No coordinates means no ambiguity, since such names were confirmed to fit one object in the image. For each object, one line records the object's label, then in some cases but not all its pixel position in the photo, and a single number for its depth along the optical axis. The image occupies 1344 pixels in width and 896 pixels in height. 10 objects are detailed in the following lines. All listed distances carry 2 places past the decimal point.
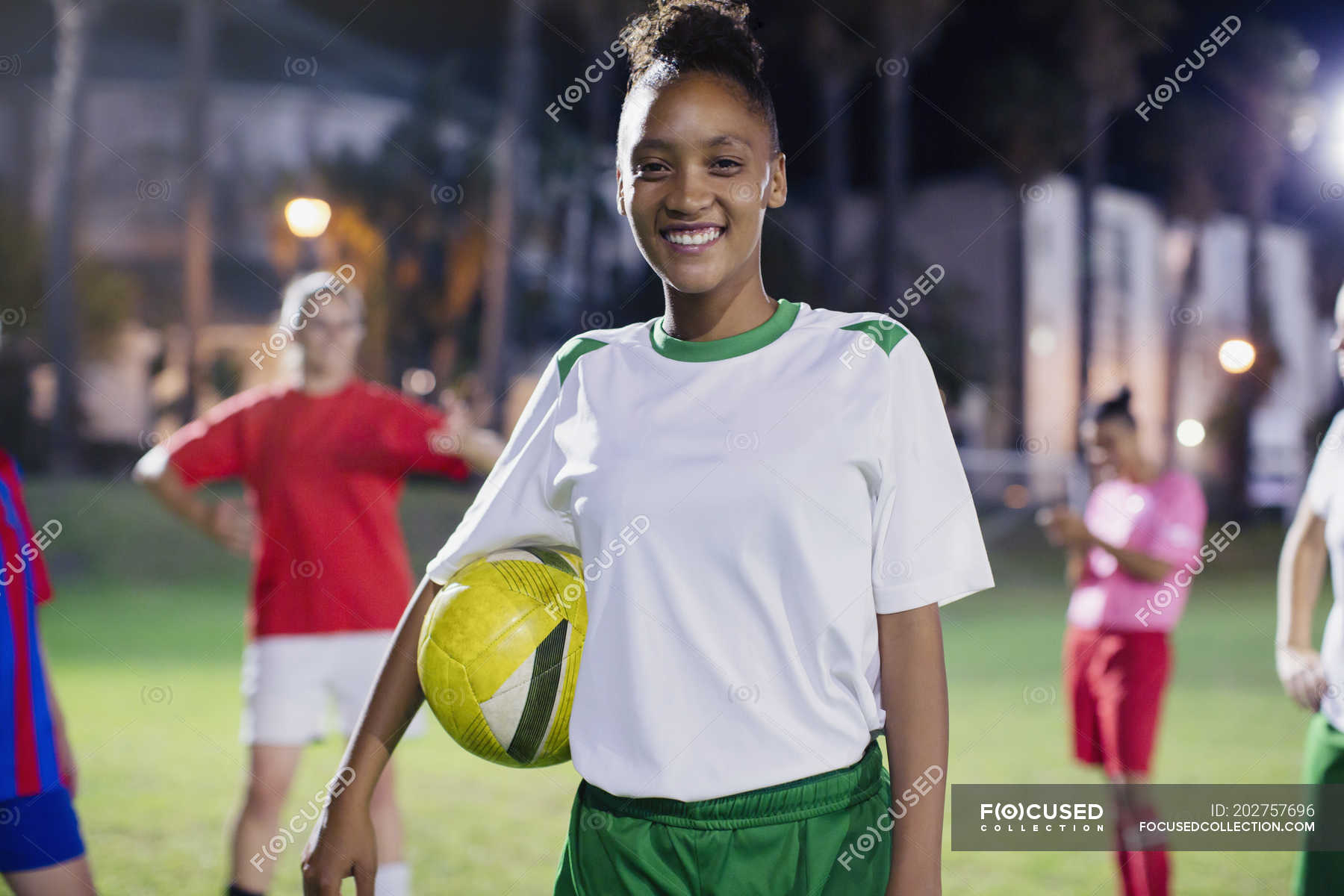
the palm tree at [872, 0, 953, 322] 23.80
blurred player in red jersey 4.62
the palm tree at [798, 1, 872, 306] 24.08
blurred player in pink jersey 5.01
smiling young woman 1.86
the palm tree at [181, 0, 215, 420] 23.09
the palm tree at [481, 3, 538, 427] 20.58
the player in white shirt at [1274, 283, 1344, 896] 3.25
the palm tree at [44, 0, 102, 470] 21.45
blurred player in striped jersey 3.05
